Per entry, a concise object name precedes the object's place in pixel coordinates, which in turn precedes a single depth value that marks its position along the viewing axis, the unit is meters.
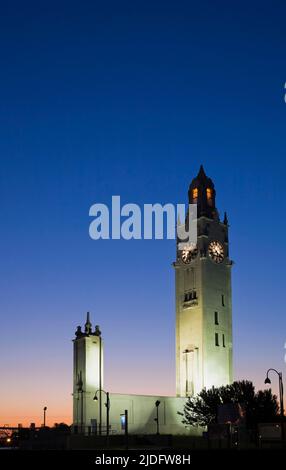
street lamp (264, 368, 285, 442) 64.55
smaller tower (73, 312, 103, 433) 108.94
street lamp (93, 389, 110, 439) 100.88
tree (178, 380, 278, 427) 99.50
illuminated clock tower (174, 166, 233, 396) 122.12
